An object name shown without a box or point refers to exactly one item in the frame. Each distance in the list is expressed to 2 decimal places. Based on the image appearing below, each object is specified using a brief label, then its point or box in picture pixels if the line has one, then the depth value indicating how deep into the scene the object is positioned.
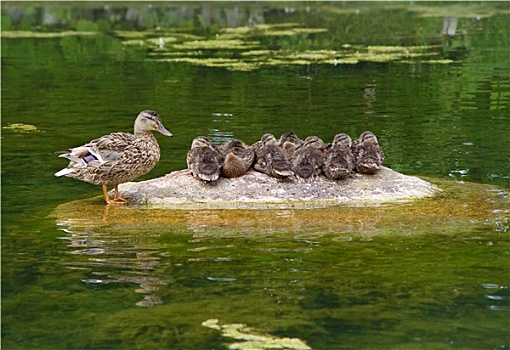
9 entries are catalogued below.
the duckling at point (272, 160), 10.14
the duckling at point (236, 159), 10.23
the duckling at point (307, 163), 10.20
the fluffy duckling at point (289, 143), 10.83
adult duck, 10.19
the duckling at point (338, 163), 10.13
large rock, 10.03
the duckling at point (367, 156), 10.27
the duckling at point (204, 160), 10.08
